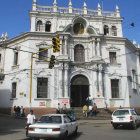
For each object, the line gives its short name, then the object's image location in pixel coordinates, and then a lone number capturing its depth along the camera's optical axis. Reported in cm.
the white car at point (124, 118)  1410
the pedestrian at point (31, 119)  1178
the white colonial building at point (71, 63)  2527
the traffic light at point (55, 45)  1506
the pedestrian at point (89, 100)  2487
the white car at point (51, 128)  916
